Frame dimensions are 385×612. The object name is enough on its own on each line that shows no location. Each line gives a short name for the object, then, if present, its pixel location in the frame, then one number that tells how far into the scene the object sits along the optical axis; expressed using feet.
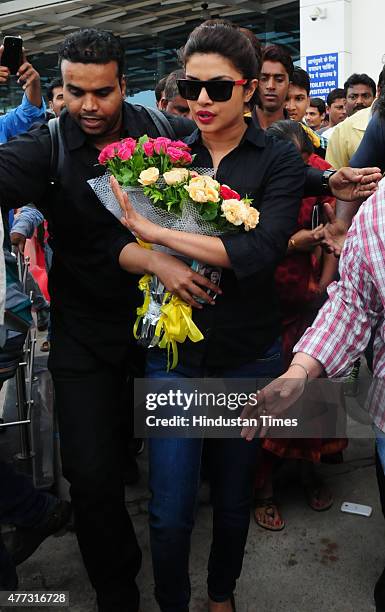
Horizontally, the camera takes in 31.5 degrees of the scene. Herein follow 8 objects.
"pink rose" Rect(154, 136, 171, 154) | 6.34
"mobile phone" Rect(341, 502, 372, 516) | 10.19
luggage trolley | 10.73
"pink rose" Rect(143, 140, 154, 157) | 6.31
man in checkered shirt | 5.64
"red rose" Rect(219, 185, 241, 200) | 6.19
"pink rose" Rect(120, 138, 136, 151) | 6.37
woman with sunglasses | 6.70
